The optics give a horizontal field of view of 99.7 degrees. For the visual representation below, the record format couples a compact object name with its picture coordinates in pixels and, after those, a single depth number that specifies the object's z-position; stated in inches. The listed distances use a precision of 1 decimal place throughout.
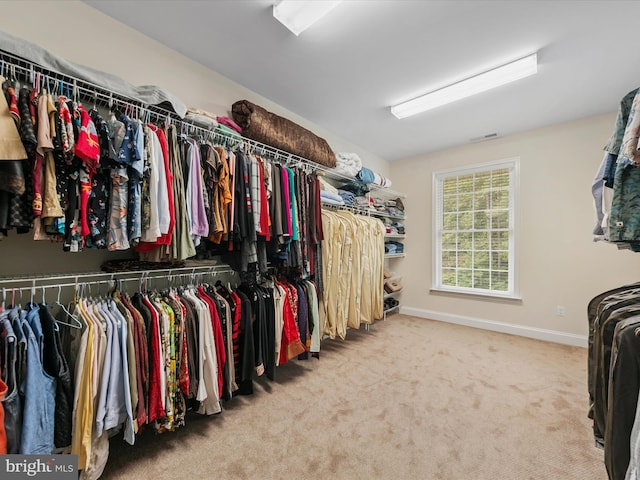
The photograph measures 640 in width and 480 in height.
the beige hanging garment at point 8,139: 39.4
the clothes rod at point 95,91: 49.7
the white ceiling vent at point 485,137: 139.7
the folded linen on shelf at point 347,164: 125.6
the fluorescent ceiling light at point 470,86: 81.7
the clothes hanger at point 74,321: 50.2
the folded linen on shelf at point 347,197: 132.9
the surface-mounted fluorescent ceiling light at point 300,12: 61.2
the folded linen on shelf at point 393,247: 166.2
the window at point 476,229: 143.9
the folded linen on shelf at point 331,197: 112.7
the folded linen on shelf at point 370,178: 135.5
